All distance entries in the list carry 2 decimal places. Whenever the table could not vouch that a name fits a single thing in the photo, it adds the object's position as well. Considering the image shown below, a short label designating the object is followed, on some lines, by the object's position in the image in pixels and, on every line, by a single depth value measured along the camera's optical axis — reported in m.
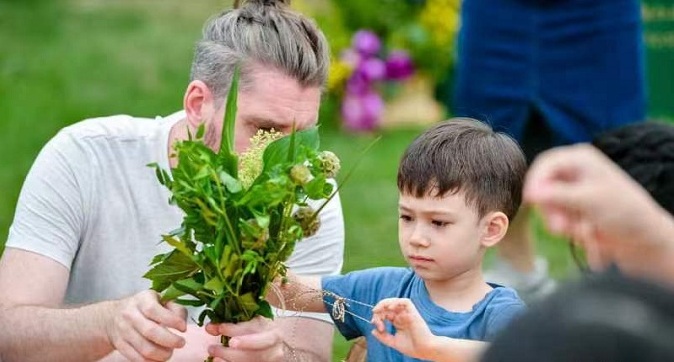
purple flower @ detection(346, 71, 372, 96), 12.32
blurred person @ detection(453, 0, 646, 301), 7.54
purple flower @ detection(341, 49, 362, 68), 12.30
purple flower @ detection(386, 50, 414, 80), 12.52
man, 4.86
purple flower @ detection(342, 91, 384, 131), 12.26
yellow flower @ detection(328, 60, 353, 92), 12.17
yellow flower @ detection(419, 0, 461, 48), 12.72
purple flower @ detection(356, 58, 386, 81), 12.35
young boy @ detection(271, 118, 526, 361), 4.19
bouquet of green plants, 3.79
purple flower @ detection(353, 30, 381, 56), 12.43
